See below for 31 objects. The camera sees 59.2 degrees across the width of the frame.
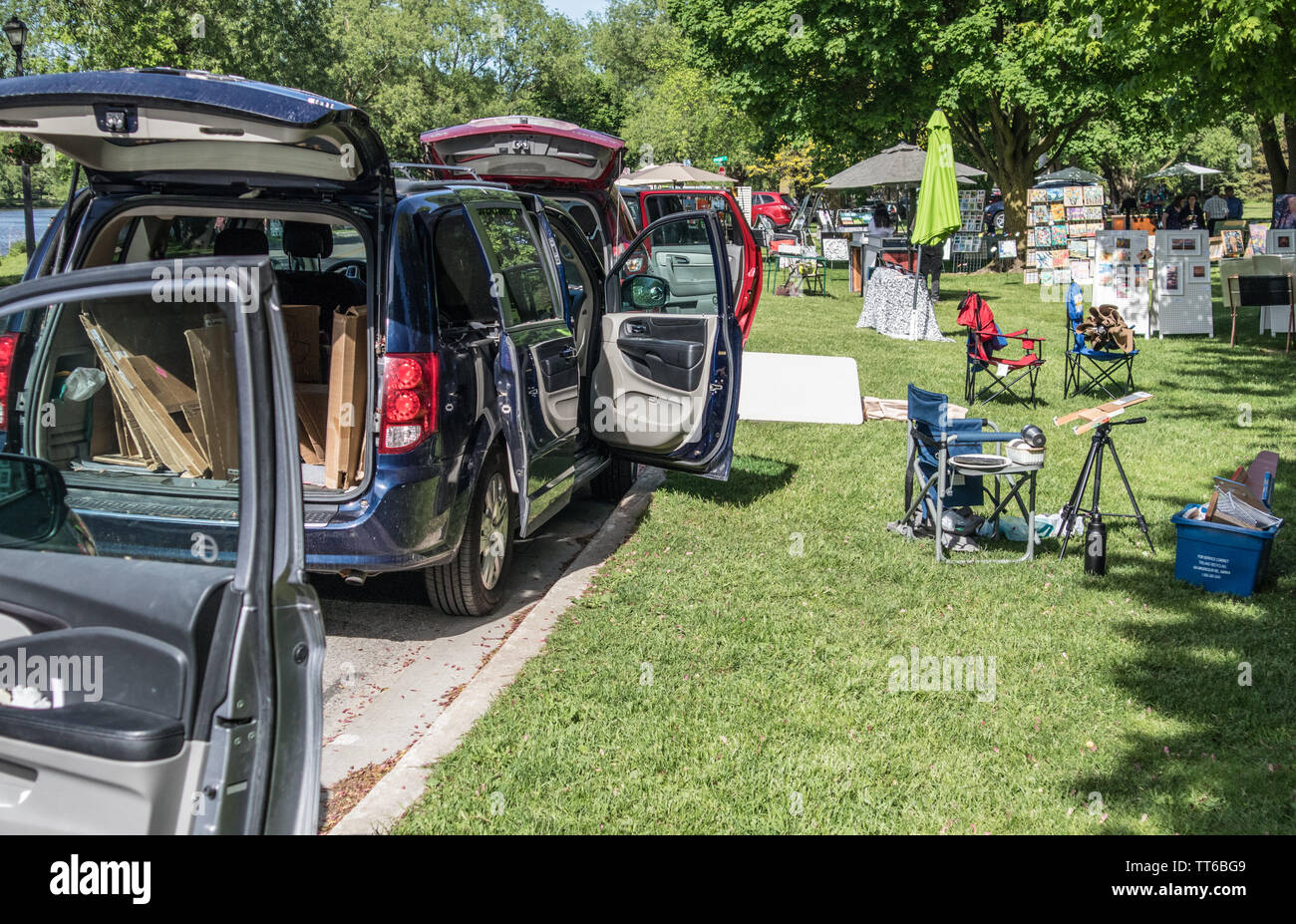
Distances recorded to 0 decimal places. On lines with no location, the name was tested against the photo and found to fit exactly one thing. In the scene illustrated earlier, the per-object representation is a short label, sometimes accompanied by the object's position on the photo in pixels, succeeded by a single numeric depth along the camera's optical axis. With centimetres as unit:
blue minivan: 411
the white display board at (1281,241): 1637
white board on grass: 1073
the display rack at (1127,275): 1695
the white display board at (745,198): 3873
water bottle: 635
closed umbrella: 1647
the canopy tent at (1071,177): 3988
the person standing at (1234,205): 4353
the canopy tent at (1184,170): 5238
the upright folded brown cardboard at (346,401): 521
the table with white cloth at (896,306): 1706
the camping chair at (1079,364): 1165
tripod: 658
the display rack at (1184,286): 1652
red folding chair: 1142
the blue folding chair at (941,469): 660
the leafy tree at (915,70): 2666
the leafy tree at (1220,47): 1259
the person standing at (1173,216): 3240
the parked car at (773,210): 4241
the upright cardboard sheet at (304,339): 588
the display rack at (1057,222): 2528
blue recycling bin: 591
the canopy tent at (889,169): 2672
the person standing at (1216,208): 4272
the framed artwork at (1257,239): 1934
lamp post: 1925
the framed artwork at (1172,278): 1661
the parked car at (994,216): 3853
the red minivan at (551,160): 775
